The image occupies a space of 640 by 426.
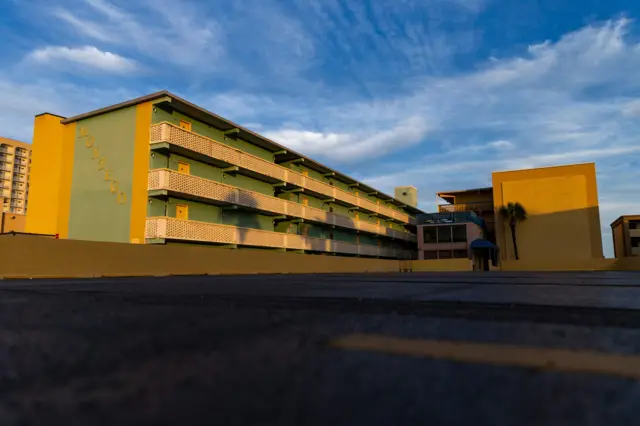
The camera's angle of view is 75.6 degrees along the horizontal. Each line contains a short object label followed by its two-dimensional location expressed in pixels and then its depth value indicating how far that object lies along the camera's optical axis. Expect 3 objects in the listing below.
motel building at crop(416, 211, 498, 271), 39.31
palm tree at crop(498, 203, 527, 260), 43.56
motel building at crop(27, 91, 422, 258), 19.80
